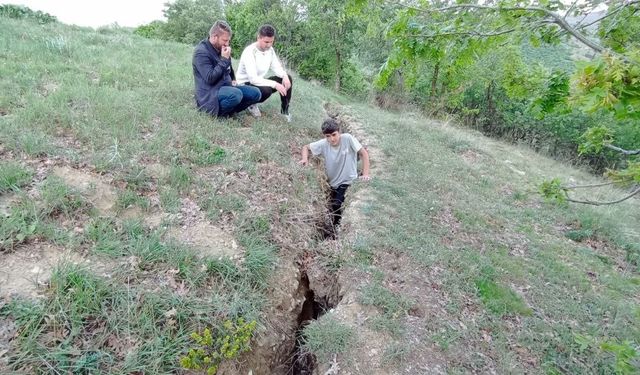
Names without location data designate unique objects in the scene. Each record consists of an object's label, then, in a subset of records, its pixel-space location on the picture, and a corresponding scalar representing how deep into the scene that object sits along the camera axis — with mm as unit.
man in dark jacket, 4613
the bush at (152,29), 16172
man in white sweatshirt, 5061
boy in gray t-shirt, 4927
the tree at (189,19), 16011
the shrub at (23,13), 8312
